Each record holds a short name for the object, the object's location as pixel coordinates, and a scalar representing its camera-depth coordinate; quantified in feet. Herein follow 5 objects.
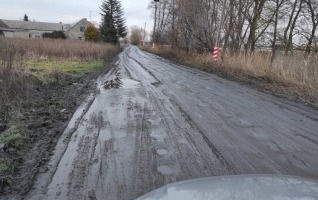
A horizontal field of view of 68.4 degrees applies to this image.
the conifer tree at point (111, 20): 142.69
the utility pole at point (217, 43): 54.46
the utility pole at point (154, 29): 143.37
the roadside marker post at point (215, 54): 54.41
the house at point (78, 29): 222.05
